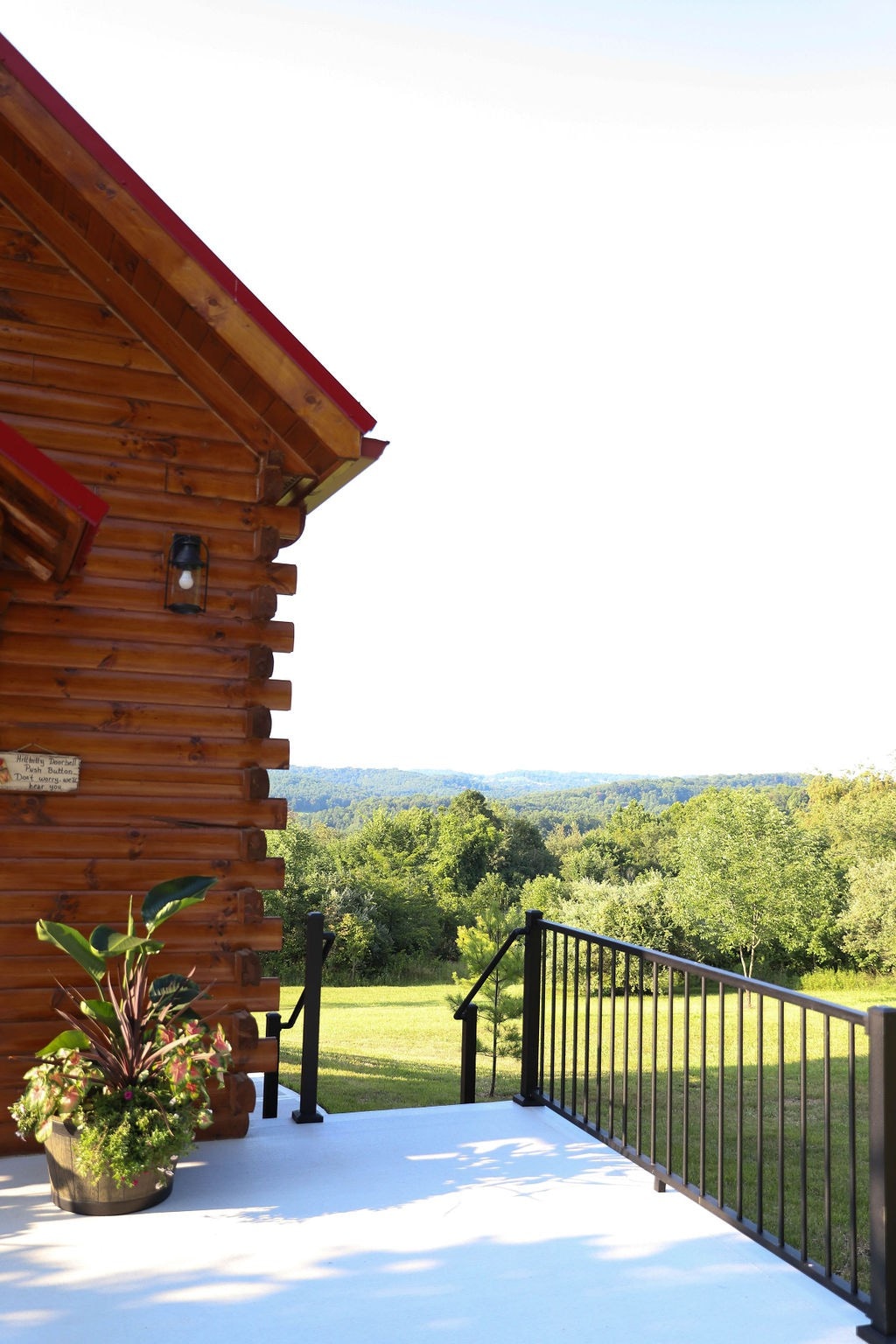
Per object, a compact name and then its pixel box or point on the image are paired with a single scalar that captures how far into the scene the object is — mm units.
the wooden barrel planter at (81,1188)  3484
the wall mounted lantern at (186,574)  4434
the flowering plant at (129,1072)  3451
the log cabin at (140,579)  4195
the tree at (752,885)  21547
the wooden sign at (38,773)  4176
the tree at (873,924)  21438
